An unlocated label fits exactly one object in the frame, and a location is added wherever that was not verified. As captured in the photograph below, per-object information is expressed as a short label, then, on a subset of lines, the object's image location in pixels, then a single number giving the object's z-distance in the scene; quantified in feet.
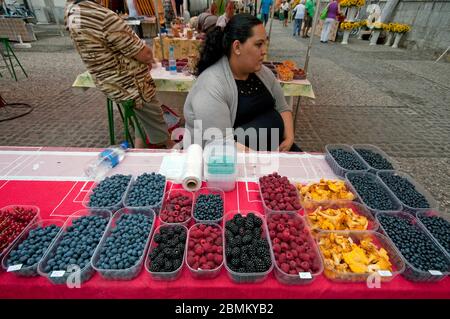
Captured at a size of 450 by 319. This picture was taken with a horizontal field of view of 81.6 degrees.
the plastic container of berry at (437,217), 3.55
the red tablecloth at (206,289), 3.19
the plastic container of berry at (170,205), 3.88
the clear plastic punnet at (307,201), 4.29
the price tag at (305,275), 3.17
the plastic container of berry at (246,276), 3.18
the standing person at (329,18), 35.08
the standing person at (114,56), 6.65
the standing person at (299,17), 40.16
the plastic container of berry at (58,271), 3.06
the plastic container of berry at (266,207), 4.09
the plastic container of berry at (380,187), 4.23
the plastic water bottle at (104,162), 5.10
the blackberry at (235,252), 3.33
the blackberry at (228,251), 3.36
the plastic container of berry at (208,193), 3.98
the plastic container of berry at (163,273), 3.17
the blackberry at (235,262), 3.24
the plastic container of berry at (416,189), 4.21
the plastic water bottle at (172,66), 11.49
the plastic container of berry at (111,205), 4.04
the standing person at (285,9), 61.47
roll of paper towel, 4.50
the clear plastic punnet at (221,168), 4.59
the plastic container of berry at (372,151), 5.16
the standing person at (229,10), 16.65
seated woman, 5.85
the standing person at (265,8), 37.73
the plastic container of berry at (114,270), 3.16
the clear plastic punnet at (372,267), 3.25
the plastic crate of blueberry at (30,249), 3.15
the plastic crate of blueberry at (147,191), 4.15
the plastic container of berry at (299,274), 3.19
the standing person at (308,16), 39.51
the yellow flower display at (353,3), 37.58
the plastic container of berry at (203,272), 3.20
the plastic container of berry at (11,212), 3.31
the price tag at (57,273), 3.02
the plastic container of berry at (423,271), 3.24
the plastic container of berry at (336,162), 5.18
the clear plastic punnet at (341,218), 3.91
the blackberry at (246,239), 3.48
